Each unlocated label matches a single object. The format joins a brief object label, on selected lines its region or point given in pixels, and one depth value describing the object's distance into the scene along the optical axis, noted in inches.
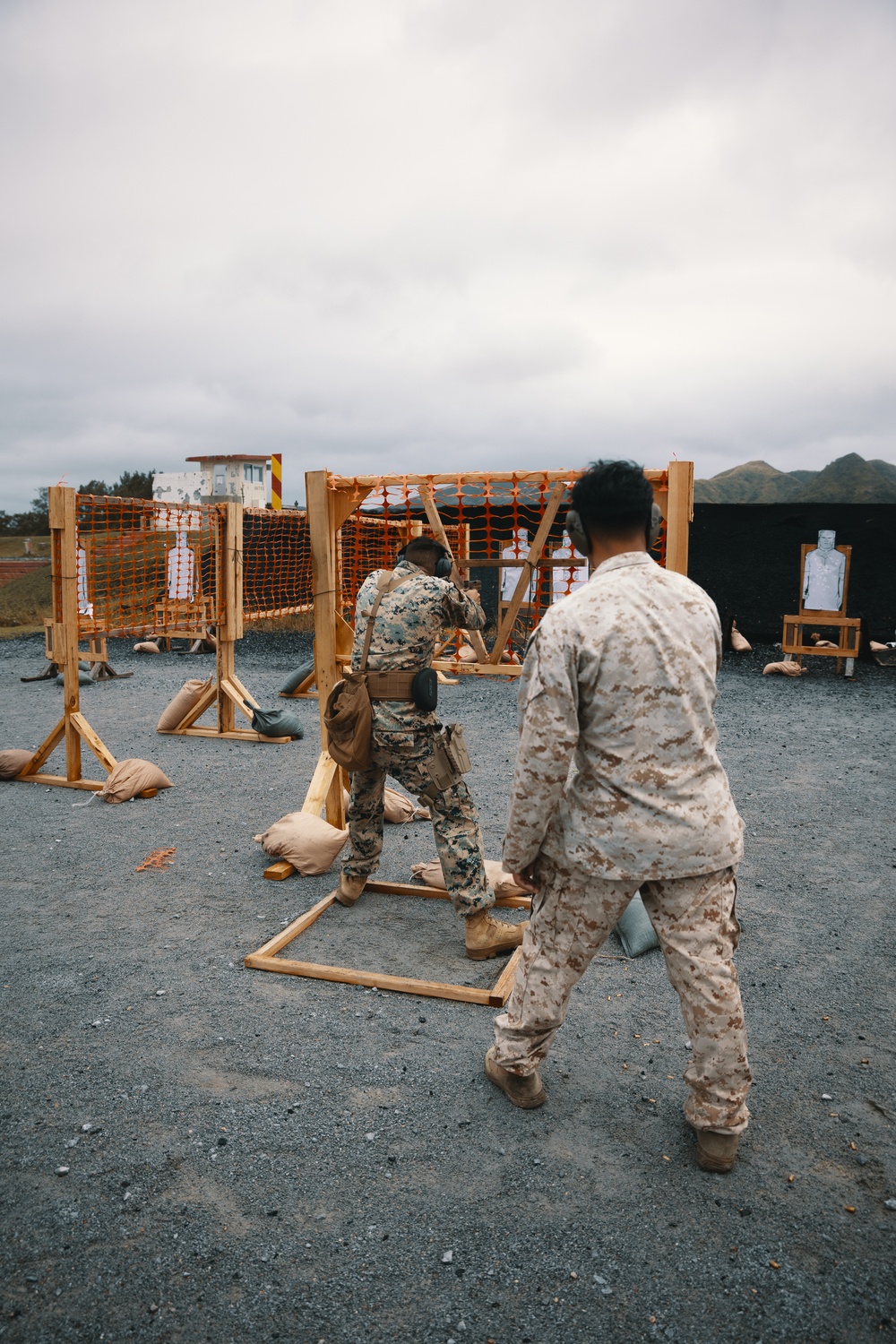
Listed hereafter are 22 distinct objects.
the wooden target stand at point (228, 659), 322.0
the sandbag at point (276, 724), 330.6
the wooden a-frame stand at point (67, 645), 252.1
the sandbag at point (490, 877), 171.6
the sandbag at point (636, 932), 151.9
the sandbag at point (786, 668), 480.7
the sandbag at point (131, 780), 252.8
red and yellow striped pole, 527.2
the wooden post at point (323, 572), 188.9
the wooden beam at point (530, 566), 171.5
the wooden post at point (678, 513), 164.7
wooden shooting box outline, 136.1
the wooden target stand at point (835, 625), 474.0
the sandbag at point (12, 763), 279.0
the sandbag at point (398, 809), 228.2
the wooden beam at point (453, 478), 173.2
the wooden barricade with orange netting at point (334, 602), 149.2
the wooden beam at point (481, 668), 185.0
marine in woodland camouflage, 149.9
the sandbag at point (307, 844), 191.9
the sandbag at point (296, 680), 421.4
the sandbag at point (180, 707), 345.7
